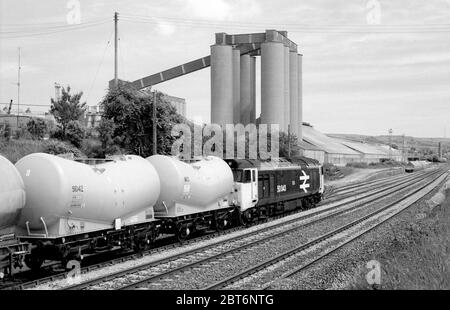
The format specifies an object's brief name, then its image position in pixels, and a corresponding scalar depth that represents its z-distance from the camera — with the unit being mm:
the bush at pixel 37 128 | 52250
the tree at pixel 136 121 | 40812
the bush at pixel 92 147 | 42281
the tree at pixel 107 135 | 39969
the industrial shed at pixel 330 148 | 114562
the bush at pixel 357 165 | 116538
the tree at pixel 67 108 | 55125
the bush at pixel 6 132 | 46969
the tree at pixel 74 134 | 49062
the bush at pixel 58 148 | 40066
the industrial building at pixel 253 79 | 94562
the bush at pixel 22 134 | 49875
